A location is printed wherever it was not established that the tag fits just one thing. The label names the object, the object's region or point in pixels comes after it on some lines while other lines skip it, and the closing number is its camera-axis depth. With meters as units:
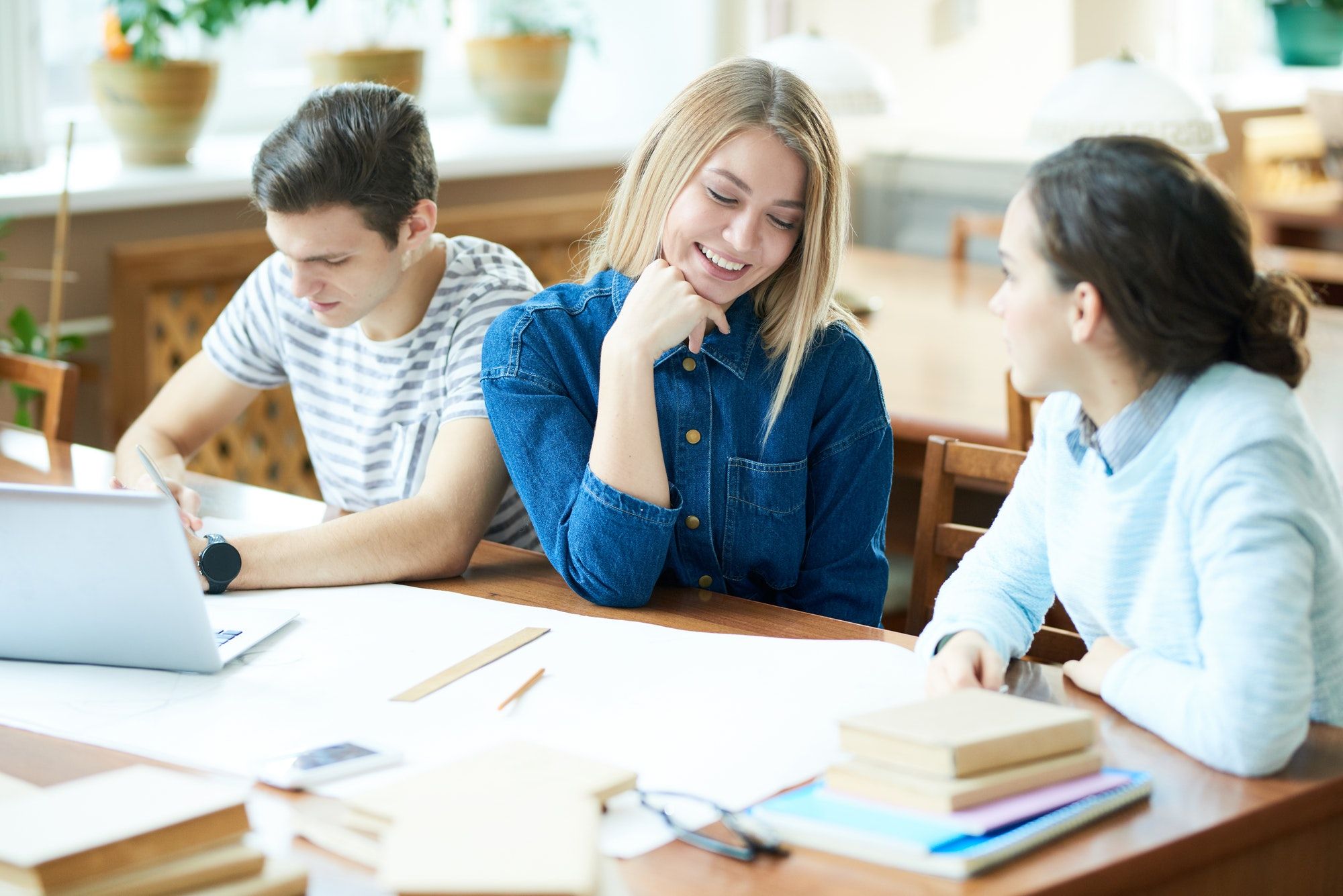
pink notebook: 2.86
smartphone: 2.98
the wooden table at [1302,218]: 8.72
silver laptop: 3.13
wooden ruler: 3.15
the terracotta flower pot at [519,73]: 6.09
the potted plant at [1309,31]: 9.68
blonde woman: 3.40
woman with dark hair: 2.97
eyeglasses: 2.87
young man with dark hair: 3.47
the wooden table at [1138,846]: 2.84
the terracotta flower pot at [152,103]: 5.00
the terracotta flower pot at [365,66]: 5.48
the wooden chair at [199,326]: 4.86
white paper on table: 3.03
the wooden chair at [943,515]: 3.59
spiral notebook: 2.84
